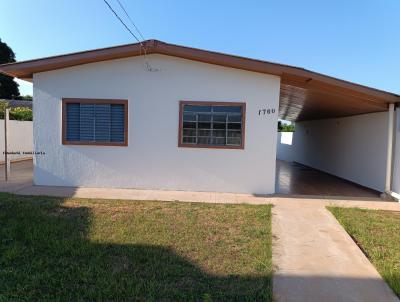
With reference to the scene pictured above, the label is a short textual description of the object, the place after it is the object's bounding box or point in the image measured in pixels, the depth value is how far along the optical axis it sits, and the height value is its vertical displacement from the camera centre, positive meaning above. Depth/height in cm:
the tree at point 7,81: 3894 +585
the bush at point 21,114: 1664 +90
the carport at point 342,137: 915 +21
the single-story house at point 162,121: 906 +42
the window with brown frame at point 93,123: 934 +32
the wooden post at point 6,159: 951 -78
